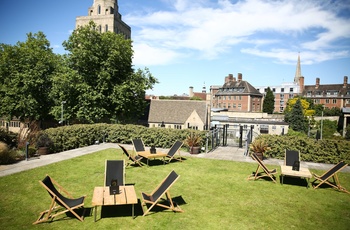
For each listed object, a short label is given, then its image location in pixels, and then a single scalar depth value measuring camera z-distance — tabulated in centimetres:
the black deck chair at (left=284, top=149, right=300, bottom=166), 1195
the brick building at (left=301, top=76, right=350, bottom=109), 7494
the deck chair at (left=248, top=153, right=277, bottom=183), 1067
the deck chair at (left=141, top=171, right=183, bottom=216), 736
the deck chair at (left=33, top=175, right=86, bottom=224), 648
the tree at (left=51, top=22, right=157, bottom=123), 2688
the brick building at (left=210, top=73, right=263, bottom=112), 7459
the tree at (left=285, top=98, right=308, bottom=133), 5228
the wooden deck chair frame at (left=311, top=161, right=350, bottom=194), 998
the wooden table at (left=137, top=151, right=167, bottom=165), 1286
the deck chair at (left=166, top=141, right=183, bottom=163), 1390
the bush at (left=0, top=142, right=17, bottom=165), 1234
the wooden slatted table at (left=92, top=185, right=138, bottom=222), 665
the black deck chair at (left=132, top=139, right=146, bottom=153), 1457
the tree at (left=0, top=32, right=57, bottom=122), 3078
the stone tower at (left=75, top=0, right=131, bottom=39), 5459
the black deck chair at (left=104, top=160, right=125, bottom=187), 848
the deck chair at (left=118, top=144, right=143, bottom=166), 1279
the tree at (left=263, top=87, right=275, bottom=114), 7750
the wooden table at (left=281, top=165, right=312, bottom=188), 998
